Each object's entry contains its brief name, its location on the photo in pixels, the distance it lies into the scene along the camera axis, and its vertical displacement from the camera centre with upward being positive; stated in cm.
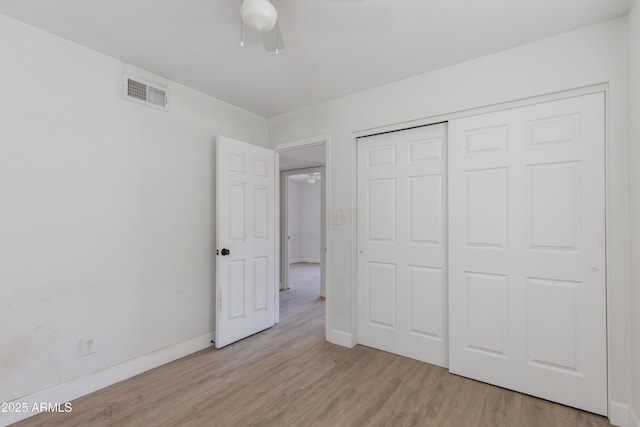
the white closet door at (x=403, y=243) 259 -28
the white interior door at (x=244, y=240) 296 -29
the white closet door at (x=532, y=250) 195 -27
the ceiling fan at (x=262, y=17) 142 +97
